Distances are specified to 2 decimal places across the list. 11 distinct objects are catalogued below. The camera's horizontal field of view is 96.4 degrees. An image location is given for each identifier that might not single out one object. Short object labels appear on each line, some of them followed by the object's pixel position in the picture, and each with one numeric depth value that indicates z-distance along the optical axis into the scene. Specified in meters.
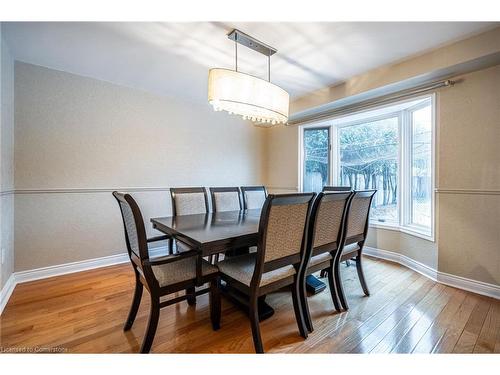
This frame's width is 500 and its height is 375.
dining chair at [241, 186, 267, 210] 2.77
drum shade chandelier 1.77
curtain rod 2.33
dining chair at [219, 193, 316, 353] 1.29
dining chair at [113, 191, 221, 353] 1.31
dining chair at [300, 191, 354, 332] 1.57
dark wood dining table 1.36
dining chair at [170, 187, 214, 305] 2.33
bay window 2.69
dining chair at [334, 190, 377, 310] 1.84
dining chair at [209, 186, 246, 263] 2.56
